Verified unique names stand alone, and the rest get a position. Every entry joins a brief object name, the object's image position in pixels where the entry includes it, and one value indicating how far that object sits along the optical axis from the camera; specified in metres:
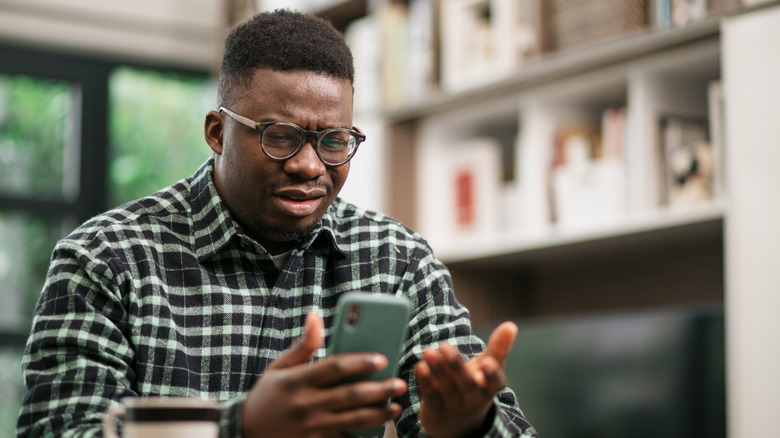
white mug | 0.82
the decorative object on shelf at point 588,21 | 2.40
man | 1.13
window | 3.81
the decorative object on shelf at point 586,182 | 2.46
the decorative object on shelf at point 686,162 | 2.25
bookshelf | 2.05
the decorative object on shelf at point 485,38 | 2.71
